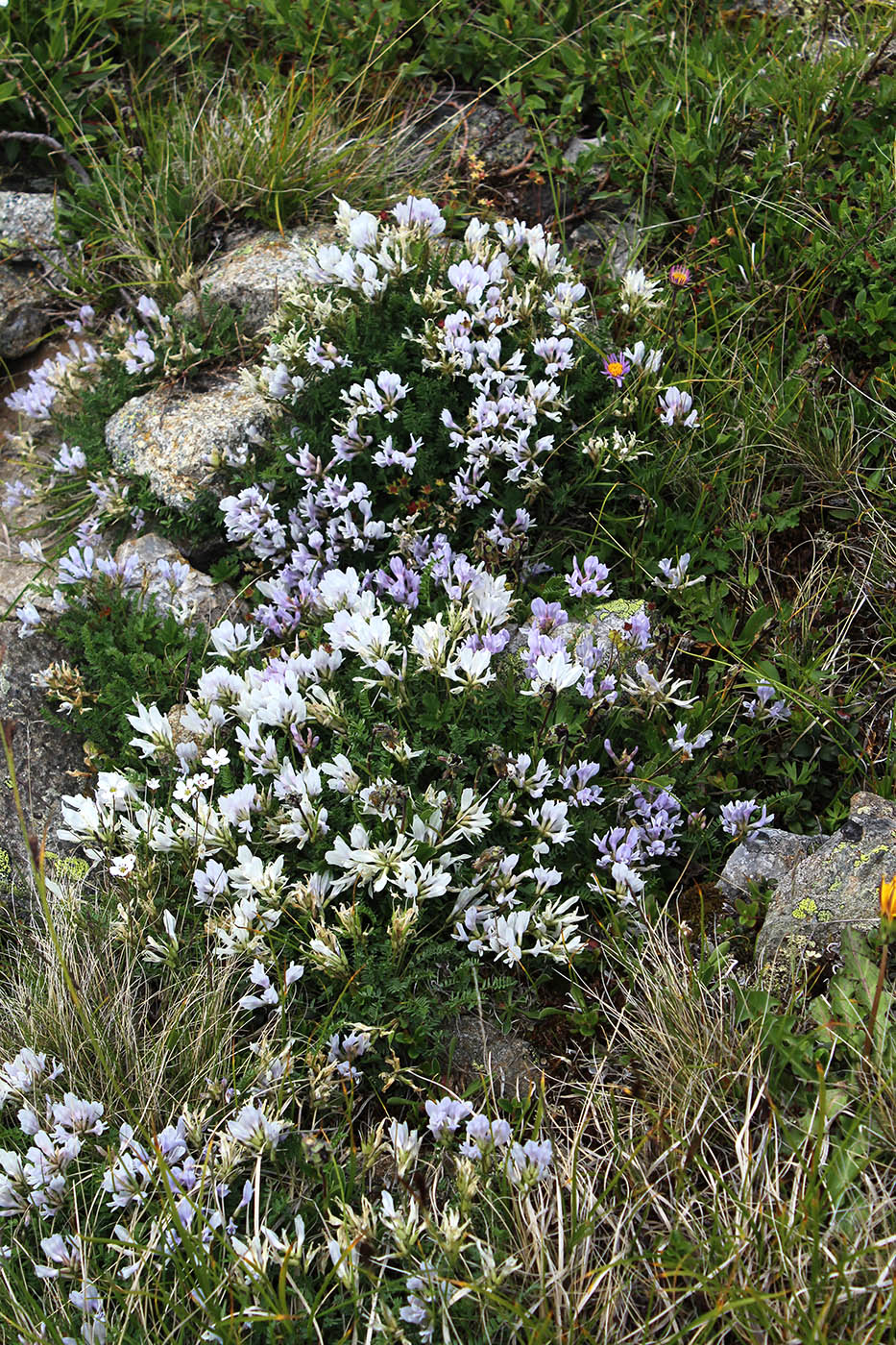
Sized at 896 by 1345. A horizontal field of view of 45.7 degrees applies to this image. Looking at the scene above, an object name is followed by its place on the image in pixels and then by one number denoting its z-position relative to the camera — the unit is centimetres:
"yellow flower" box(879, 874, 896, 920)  221
